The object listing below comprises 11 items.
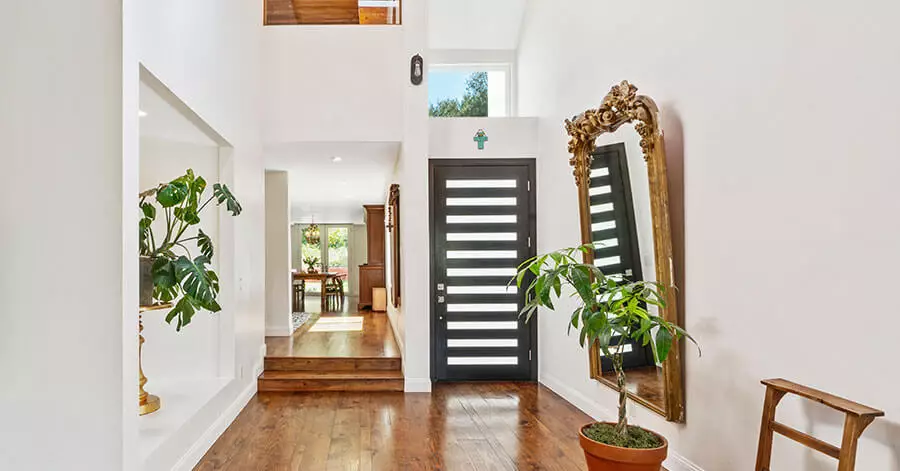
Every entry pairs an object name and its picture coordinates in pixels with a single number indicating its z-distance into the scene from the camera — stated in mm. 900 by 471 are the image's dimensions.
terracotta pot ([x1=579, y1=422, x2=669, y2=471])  2727
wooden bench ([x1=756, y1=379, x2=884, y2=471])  1918
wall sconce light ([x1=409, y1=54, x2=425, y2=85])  5477
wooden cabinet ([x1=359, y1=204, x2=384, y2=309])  11117
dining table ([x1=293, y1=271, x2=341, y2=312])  11305
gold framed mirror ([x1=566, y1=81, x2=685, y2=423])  3178
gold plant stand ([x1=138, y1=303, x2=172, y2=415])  3650
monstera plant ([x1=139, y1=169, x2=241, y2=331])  3320
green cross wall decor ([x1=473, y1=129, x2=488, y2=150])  5844
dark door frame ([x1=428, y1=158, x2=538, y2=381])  5871
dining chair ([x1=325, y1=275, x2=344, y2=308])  12070
